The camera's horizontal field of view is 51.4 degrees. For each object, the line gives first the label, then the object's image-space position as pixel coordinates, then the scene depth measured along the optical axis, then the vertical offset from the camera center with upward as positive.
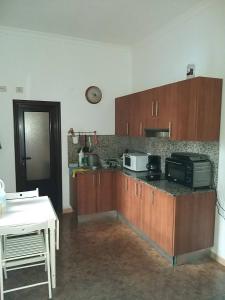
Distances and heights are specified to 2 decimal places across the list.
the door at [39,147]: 3.90 -0.28
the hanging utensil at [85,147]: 4.25 -0.29
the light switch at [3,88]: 3.70 +0.67
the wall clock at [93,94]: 4.27 +0.68
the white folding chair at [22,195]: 2.59 -0.72
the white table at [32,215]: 2.03 -0.78
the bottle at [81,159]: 4.14 -0.49
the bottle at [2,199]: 2.16 -0.65
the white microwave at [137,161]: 3.70 -0.48
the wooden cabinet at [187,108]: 2.56 +0.28
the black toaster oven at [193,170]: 2.68 -0.45
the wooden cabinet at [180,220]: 2.60 -1.03
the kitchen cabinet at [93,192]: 3.82 -1.01
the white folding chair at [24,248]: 1.97 -1.11
